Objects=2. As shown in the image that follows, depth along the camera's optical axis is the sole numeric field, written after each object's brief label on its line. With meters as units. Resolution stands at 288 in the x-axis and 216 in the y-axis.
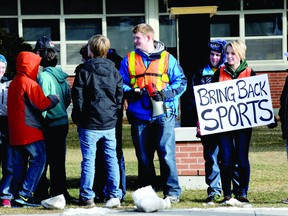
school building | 33.37
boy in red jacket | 12.60
